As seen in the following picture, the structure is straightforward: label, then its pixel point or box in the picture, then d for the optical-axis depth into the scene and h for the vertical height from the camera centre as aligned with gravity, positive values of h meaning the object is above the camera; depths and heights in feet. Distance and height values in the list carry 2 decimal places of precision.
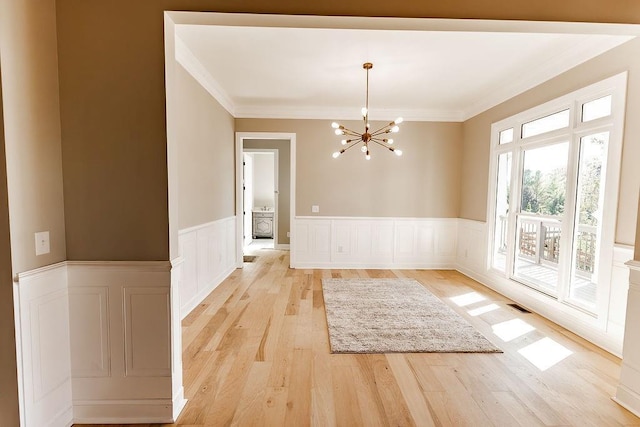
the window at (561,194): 8.68 +0.19
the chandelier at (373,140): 16.75 +3.24
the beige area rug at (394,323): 8.52 -4.39
